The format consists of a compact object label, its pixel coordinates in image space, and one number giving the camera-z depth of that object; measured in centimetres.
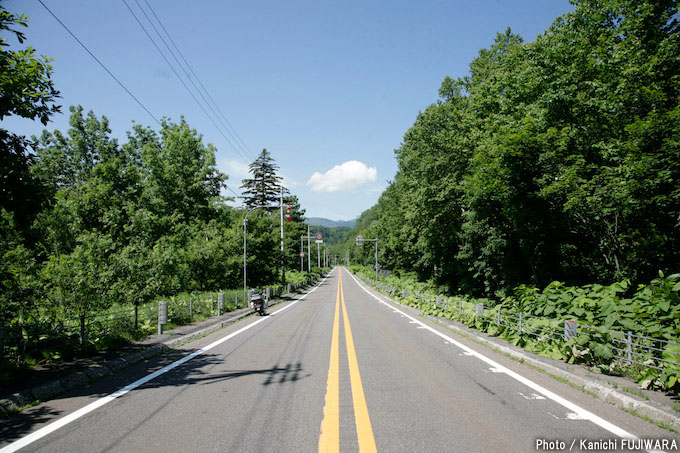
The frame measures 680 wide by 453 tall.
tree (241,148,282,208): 5778
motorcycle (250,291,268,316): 1819
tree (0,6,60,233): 561
